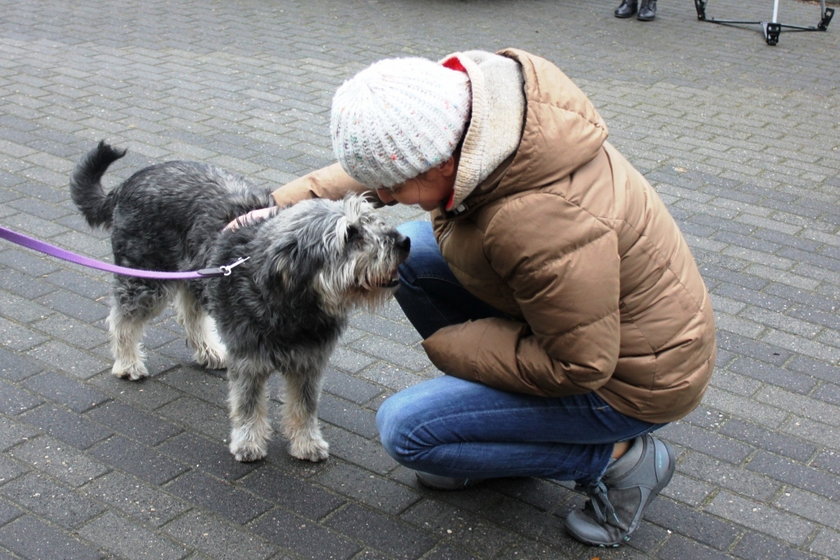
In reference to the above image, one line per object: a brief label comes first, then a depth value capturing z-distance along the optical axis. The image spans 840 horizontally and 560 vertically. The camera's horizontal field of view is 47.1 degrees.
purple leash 3.34
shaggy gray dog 3.22
